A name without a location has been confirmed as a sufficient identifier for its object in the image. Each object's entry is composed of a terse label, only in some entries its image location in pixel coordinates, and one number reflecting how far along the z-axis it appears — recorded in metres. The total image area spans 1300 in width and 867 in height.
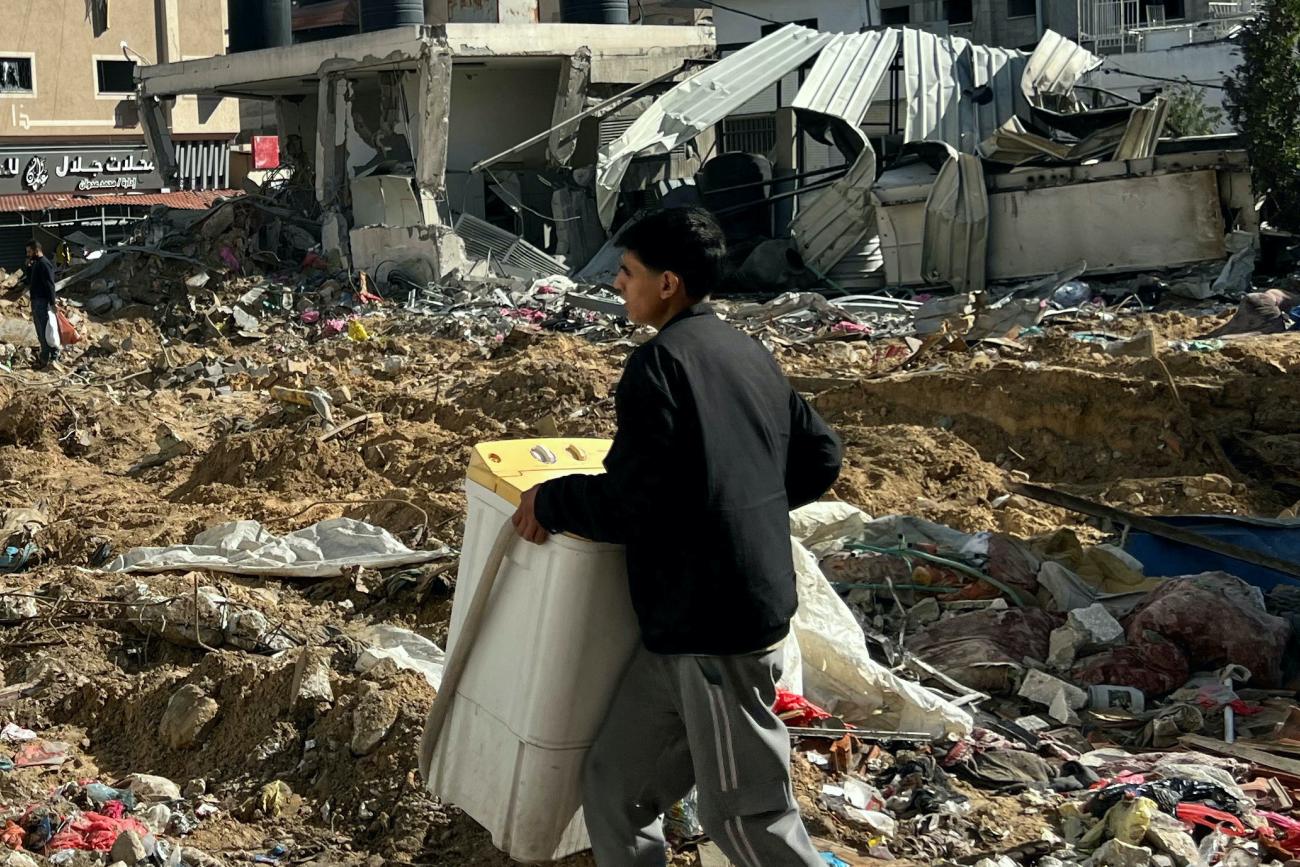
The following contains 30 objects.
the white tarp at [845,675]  4.46
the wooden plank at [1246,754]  4.21
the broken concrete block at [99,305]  19.61
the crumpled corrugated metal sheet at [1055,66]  20.16
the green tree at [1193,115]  26.05
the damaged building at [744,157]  16.33
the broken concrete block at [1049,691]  4.76
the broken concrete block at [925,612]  5.45
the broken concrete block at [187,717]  4.62
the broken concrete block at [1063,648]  5.04
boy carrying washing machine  2.76
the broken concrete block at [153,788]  4.27
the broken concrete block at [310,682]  4.55
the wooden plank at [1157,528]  5.46
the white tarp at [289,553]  6.22
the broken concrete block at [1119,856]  3.62
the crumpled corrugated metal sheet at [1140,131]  16.86
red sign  37.41
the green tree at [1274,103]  18.42
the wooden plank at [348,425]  9.77
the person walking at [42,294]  15.70
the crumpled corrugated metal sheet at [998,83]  19.42
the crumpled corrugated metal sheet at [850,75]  18.00
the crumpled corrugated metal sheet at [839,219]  17.17
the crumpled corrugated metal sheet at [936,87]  18.66
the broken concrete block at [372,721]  4.27
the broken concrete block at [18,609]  5.75
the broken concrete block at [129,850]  3.78
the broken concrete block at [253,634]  5.31
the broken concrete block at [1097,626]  5.11
